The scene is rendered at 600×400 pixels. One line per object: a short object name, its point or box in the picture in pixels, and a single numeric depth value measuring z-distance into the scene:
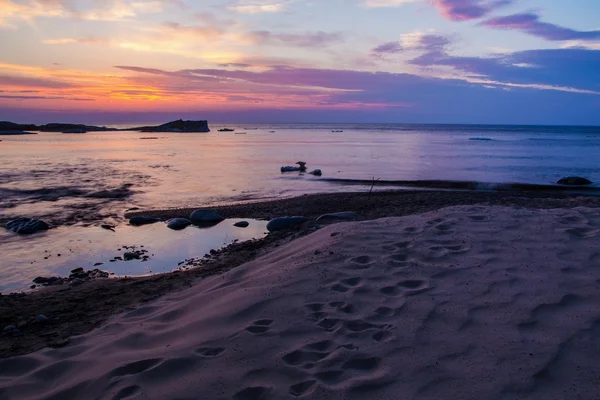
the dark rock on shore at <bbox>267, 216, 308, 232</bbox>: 9.55
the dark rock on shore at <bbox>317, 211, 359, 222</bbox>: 9.36
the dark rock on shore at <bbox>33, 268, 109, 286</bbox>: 6.52
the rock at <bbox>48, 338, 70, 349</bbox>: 4.18
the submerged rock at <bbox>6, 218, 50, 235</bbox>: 9.83
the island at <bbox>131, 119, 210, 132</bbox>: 107.12
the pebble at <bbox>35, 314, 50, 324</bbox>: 4.92
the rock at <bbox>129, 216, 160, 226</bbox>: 10.84
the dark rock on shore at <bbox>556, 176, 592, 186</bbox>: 17.91
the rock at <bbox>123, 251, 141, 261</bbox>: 7.85
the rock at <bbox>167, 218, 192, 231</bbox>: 10.23
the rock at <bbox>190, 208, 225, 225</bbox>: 10.72
